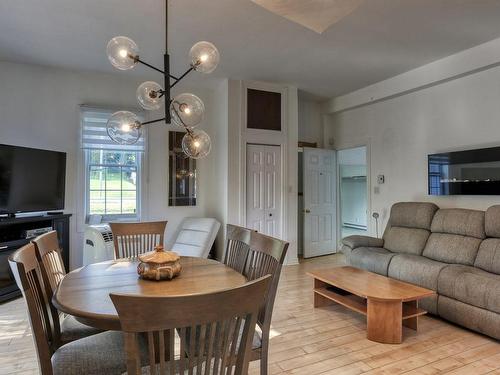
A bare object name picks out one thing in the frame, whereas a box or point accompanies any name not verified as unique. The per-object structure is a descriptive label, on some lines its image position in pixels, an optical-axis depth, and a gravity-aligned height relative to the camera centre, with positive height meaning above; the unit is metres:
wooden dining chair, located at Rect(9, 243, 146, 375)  1.29 -0.72
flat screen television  3.44 +0.19
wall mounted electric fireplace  3.54 +0.24
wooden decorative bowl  1.71 -0.40
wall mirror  4.87 +0.31
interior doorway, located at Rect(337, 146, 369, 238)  8.39 -0.14
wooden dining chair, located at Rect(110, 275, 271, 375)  0.81 -0.35
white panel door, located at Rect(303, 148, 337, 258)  5.51 -0.15
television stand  3.30 -0.45
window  4.42 +0.34
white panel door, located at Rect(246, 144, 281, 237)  4.80 +0.07
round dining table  1.29 -0.47
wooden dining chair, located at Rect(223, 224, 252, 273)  2.12 -0.38
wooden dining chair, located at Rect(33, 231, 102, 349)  1.68 -0.63
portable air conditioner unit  3.88 -0.63
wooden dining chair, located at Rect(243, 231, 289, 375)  1.61 -0.43
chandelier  1.96 +0.65
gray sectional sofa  2.66 -0.72
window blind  4.39 +0.92
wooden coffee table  2.52 -0.93
